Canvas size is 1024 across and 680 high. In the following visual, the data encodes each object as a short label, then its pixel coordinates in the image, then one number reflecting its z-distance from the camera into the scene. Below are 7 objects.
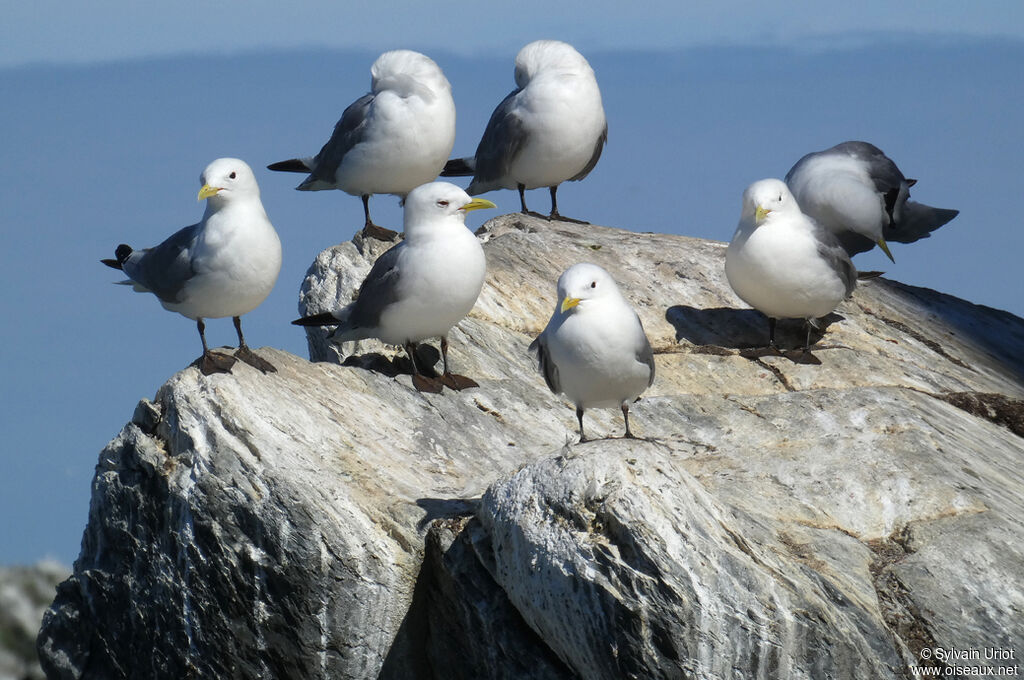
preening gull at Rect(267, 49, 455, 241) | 21.95
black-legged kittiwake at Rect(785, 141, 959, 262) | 24.28
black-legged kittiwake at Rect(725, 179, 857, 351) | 19.89
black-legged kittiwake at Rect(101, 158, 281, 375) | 16.78
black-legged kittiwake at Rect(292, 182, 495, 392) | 17.09
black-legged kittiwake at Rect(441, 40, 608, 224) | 23.55
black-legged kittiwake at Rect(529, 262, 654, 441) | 14.12
